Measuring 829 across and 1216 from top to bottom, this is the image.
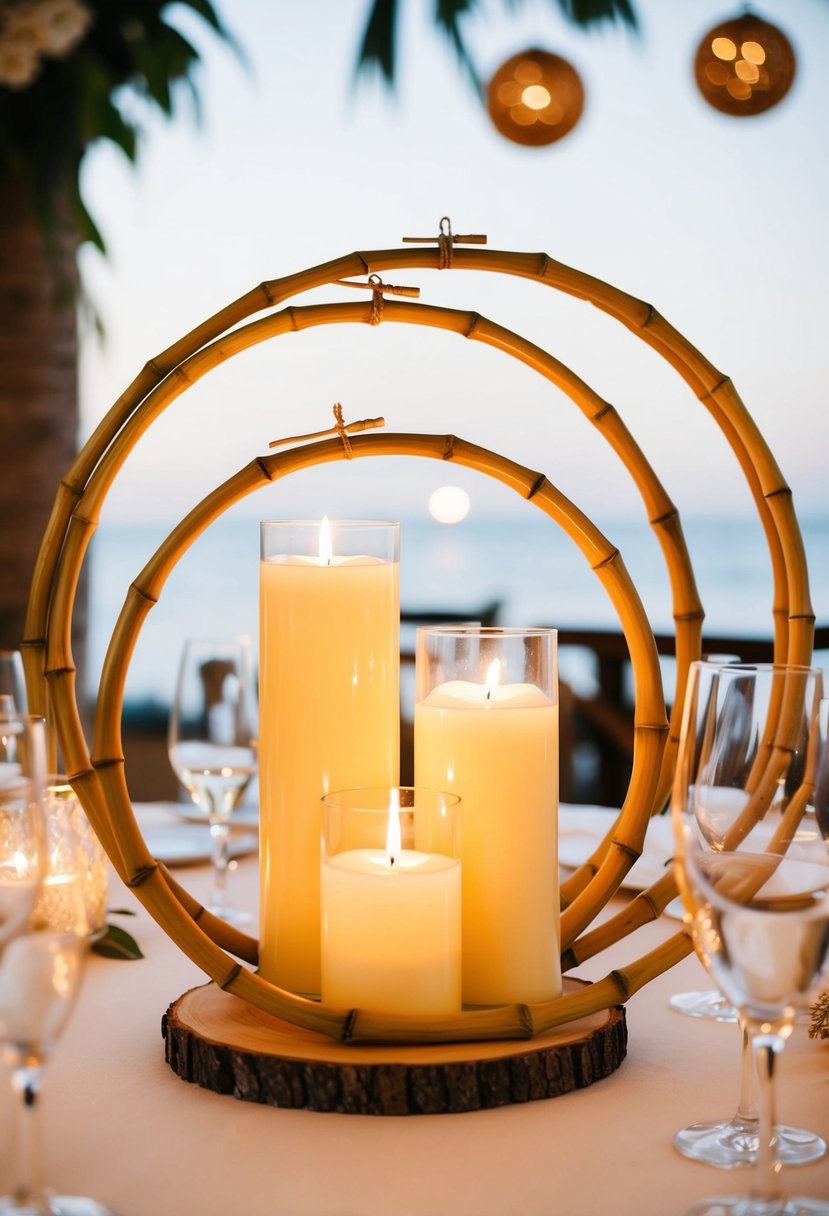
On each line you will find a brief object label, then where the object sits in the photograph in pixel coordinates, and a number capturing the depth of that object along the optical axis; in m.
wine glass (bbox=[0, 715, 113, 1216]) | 0.53
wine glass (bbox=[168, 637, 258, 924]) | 1.24
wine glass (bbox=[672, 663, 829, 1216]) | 0.57
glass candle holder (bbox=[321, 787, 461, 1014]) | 0.75
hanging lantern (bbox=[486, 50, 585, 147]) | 2.76
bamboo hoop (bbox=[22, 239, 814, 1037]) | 0.78
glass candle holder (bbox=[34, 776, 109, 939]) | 0.57
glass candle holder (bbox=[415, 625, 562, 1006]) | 0.80
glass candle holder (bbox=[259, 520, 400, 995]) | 0.82
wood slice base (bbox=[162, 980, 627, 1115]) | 0.71
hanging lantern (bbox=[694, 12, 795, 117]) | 2.50
